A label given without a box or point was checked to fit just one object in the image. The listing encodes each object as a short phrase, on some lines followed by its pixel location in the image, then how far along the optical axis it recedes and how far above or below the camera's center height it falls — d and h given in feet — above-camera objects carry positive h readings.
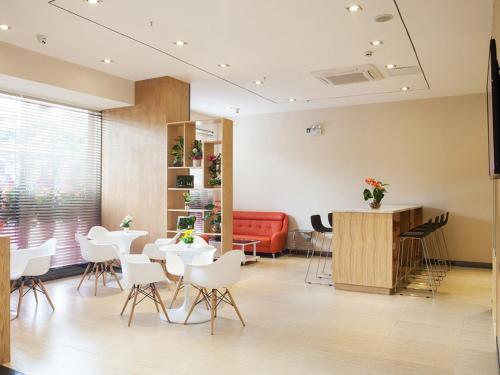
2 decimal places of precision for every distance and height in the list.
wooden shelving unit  20.62 +0.93
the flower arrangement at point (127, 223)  20.56 -1.58
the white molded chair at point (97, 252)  18.40 -2.74
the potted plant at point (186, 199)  21.71 -0.40
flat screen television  6.61 +1.24
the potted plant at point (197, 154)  20.99 +1.96
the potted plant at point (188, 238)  15.47 -1.78
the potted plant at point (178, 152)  21.62 +2.10
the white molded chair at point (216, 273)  13.55 -2.77
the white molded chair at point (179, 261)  15.58 -2.69
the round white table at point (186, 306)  14.68 -4.37
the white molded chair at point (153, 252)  18.74 -2.79
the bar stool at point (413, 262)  19.11 -4.13
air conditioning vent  19.79 +5.92
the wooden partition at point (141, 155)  21.70 +2.03
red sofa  28.58 -2.81
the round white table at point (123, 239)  19.90 -2.33
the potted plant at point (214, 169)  20.81 +1.15
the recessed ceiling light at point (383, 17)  13.91 +6.00
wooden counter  18.31 -2.69
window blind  19.66 +1.00
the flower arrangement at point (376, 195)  20.43 -0.21
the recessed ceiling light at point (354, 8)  13.24 +6.01
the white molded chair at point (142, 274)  14.15 -2.92
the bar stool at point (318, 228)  22.38 -2.06
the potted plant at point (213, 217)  20.95 -1.33
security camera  15.99 +6.12
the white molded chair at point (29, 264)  15.14 -2.77
